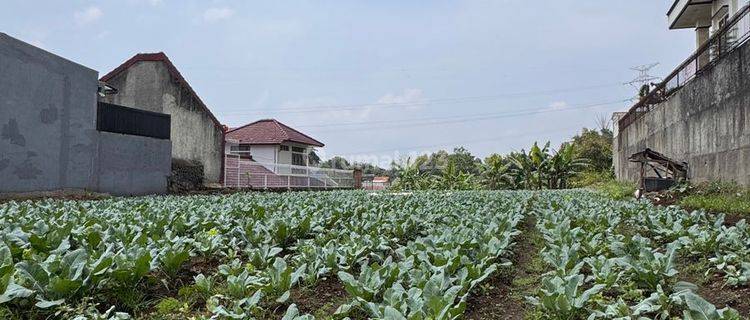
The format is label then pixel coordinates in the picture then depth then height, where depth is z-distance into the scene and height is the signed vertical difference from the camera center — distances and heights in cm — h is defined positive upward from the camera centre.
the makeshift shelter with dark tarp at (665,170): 1327 +9
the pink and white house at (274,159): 2464 +78
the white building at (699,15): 1689 +595
